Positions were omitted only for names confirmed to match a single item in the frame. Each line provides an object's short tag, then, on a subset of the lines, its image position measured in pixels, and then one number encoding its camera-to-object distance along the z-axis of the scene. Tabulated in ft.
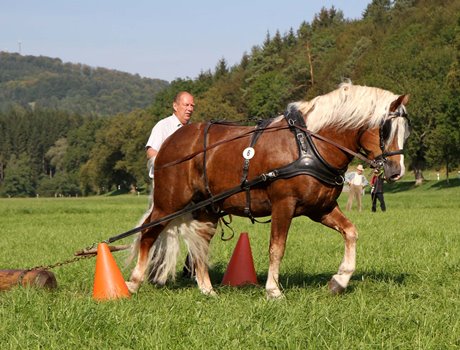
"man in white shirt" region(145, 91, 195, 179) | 31.81
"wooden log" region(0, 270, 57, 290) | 26.96
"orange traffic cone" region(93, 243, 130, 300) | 26.22
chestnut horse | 25.13
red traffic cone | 30.63
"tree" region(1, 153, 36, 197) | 570.87
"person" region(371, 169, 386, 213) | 100.22
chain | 28.58
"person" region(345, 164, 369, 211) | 103.91
